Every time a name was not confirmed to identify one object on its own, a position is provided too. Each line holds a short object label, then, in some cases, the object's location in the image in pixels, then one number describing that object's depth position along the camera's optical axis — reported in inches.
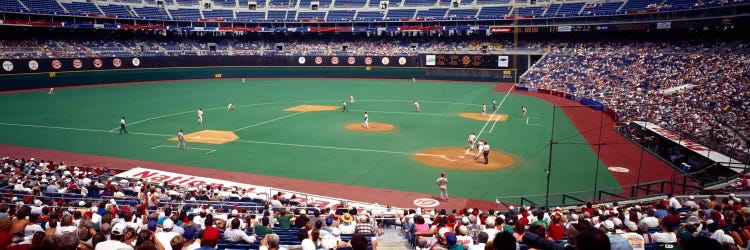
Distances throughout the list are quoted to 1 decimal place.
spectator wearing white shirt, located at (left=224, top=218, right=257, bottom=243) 388.8
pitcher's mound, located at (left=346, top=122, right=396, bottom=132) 1441.9
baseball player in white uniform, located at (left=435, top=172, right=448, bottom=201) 800.3
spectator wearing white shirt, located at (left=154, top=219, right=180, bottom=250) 356.5
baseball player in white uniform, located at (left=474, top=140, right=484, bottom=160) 1078.5
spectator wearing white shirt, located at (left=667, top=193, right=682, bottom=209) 589.8
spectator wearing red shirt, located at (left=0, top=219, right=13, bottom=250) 261.6
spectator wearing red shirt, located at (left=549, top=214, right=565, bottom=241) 405.1
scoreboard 2858.8
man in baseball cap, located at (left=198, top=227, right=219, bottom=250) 307.6
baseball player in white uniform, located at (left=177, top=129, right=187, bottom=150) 1186.6
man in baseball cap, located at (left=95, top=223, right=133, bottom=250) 287.2
